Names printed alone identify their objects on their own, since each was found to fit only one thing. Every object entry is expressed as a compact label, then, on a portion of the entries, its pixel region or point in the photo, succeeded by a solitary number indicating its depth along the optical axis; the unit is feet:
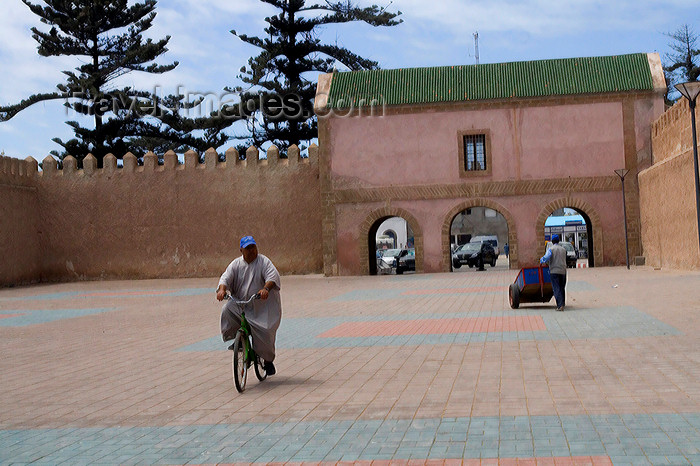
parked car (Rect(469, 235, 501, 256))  181.83
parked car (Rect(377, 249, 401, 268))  112.57
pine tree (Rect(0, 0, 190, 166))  126.72
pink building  91.45
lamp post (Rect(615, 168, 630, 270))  85.17
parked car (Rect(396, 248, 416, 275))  109.40
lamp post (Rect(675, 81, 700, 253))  48.32
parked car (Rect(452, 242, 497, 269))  120.25
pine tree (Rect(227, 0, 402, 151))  128.98
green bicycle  23.50
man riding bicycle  24.41
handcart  44.45
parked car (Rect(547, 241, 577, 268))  100.99
